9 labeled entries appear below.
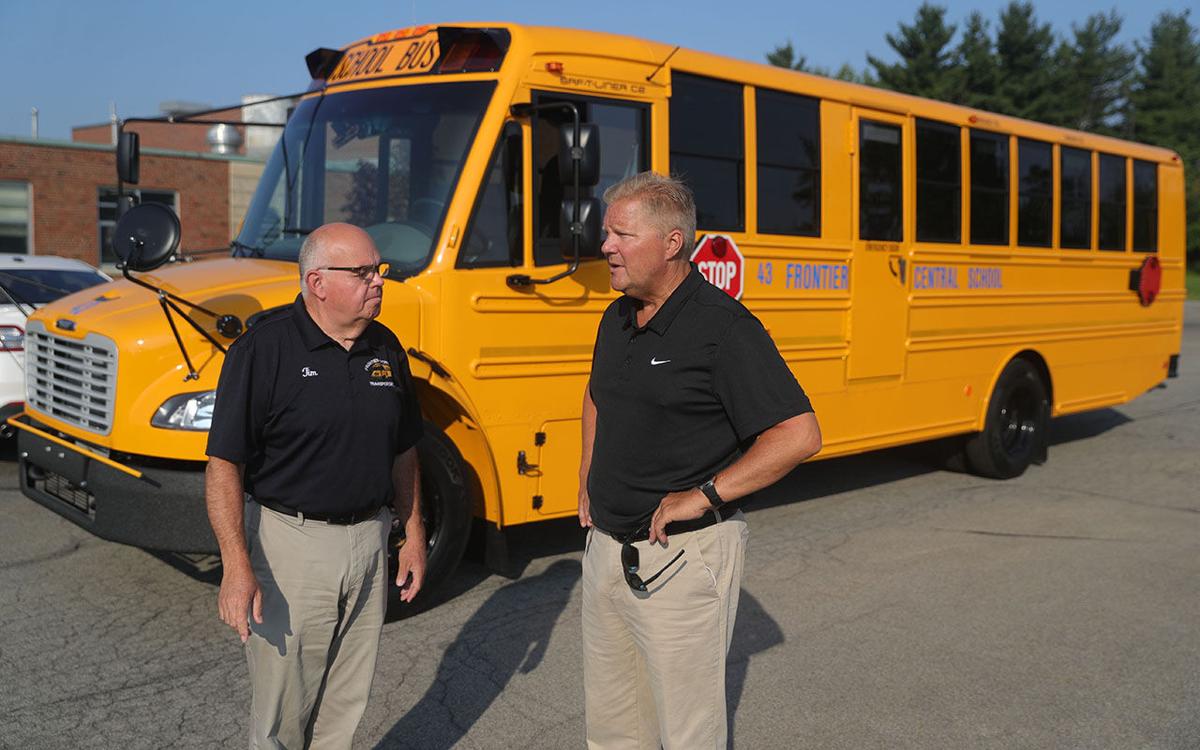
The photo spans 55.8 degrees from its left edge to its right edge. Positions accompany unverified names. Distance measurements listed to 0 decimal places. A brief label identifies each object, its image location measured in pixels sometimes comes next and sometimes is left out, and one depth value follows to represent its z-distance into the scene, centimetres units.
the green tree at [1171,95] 5925
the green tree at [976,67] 5231
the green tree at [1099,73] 5919
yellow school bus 509
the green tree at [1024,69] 5306
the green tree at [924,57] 5212
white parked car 802
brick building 2680
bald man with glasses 296
